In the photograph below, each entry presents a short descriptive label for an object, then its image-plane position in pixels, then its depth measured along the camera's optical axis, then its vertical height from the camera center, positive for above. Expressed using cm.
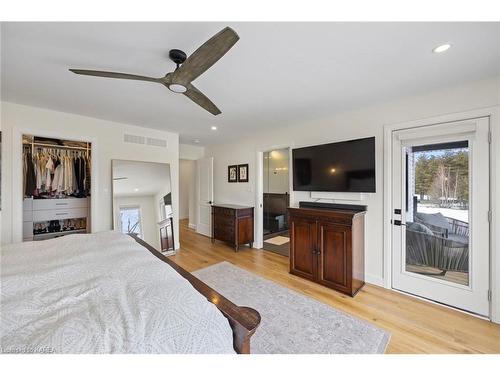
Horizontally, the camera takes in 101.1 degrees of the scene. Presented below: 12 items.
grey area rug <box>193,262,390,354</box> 165 -127
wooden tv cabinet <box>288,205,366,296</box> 245 -78
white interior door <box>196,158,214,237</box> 503 -15
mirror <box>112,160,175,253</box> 346 -25
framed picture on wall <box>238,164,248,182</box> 449 +32
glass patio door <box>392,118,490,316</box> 206 -30
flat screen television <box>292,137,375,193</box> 265 +29
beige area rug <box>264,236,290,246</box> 459 -124
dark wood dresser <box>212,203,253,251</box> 411 -78
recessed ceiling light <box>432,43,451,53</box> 151 +104
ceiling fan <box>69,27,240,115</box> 112 +79
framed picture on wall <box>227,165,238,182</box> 473 +33
